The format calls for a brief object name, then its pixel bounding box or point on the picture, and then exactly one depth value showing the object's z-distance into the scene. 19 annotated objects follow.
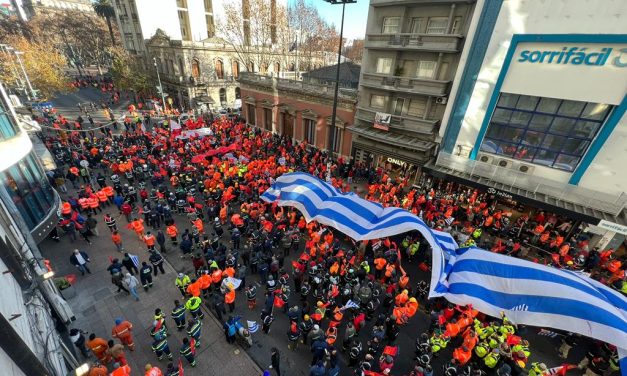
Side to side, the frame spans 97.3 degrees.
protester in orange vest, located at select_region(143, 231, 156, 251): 12.65
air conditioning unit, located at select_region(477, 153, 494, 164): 17.59
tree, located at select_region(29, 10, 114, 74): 61.12
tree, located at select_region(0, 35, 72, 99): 33.16
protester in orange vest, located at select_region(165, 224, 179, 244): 13.70
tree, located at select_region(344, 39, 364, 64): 73.26
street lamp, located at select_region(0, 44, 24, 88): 32.47
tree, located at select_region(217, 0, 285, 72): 31.80
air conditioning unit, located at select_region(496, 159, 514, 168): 16.98
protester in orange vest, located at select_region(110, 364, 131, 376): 7.38
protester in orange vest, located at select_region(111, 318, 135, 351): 8.91
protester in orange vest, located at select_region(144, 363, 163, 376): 7.29
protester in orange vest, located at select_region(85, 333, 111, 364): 8.38
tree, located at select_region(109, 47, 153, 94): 41.44
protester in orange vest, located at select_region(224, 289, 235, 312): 10.31
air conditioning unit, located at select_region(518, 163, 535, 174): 16.40
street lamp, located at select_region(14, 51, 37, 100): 30.30
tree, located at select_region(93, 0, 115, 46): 52.75
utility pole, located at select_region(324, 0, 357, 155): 16.34
